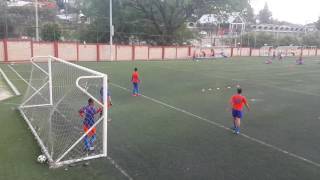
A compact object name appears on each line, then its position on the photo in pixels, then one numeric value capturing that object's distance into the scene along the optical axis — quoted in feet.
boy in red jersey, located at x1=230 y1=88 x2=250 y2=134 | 37.60
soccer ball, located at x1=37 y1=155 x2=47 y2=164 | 28.15
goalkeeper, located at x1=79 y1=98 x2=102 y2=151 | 30.07
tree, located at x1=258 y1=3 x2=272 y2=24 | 590.14
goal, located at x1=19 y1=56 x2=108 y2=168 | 29.48
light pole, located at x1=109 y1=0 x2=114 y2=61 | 134.00
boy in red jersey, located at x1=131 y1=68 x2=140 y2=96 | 58.29
